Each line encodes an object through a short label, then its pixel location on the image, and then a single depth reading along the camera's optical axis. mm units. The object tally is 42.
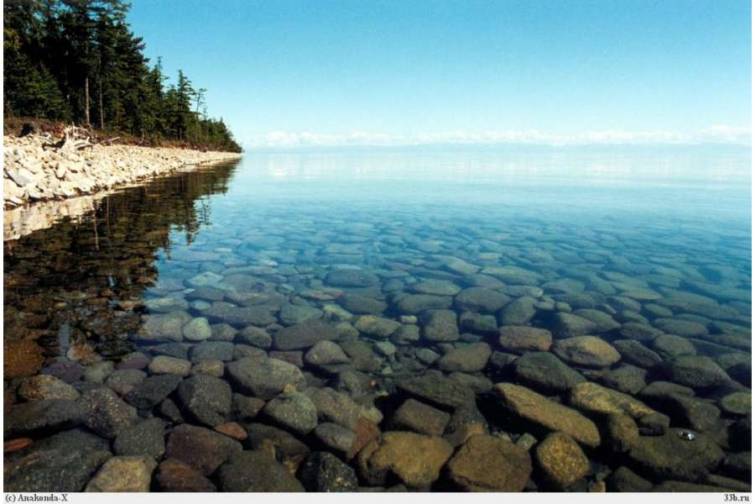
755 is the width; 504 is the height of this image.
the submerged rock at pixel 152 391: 5031
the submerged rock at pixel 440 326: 6941
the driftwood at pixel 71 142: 27450
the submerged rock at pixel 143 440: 4242
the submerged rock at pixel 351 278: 9481
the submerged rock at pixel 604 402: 5062
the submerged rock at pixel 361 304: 7961
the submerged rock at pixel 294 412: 4738
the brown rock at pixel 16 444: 4180
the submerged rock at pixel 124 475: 3812
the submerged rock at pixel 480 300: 8125
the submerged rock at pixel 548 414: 4648
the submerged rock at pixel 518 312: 7561
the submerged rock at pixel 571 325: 7117
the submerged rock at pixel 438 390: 5223
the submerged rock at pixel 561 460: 4121
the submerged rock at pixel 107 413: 4559
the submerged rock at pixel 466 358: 6027
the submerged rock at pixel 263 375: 5363
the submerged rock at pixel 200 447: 4164
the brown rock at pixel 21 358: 5430
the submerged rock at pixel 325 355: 6105
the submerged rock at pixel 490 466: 4004
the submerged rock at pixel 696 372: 5734
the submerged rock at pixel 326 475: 3980
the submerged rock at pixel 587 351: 6199
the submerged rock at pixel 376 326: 7023
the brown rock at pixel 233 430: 4596
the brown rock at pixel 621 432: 4492
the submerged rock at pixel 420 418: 4785
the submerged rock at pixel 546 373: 5594
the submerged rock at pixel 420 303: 8023
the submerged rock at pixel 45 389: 4910
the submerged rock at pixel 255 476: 3906
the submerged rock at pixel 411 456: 4094
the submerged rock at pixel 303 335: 6571
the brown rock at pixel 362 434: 4430
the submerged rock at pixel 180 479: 3865
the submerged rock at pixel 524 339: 6582
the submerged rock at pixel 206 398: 4840
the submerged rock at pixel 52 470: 3820
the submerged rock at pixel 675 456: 4203
